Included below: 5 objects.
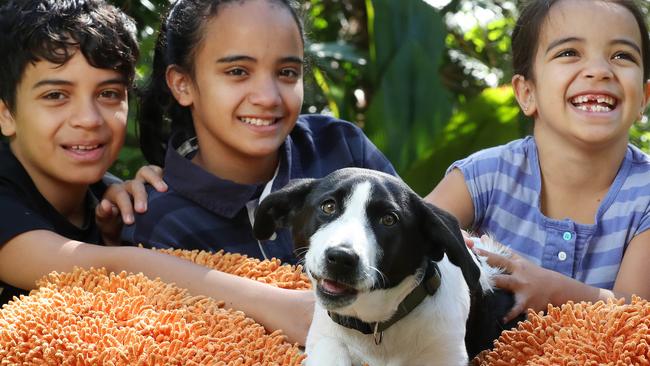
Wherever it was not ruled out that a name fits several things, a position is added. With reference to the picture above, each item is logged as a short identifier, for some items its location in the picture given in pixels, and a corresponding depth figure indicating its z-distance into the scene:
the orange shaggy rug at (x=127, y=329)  2.05
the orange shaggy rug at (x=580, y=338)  1.97
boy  2.74
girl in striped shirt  2.80
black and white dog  1.97
